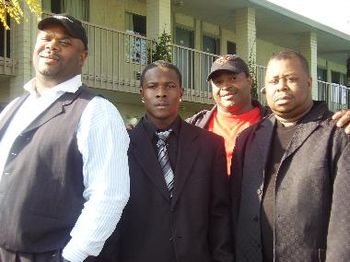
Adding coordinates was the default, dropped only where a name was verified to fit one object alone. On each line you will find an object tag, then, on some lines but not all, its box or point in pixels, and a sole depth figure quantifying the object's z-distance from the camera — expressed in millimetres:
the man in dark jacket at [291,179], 3084
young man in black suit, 3383
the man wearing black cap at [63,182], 2865
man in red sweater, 4340
